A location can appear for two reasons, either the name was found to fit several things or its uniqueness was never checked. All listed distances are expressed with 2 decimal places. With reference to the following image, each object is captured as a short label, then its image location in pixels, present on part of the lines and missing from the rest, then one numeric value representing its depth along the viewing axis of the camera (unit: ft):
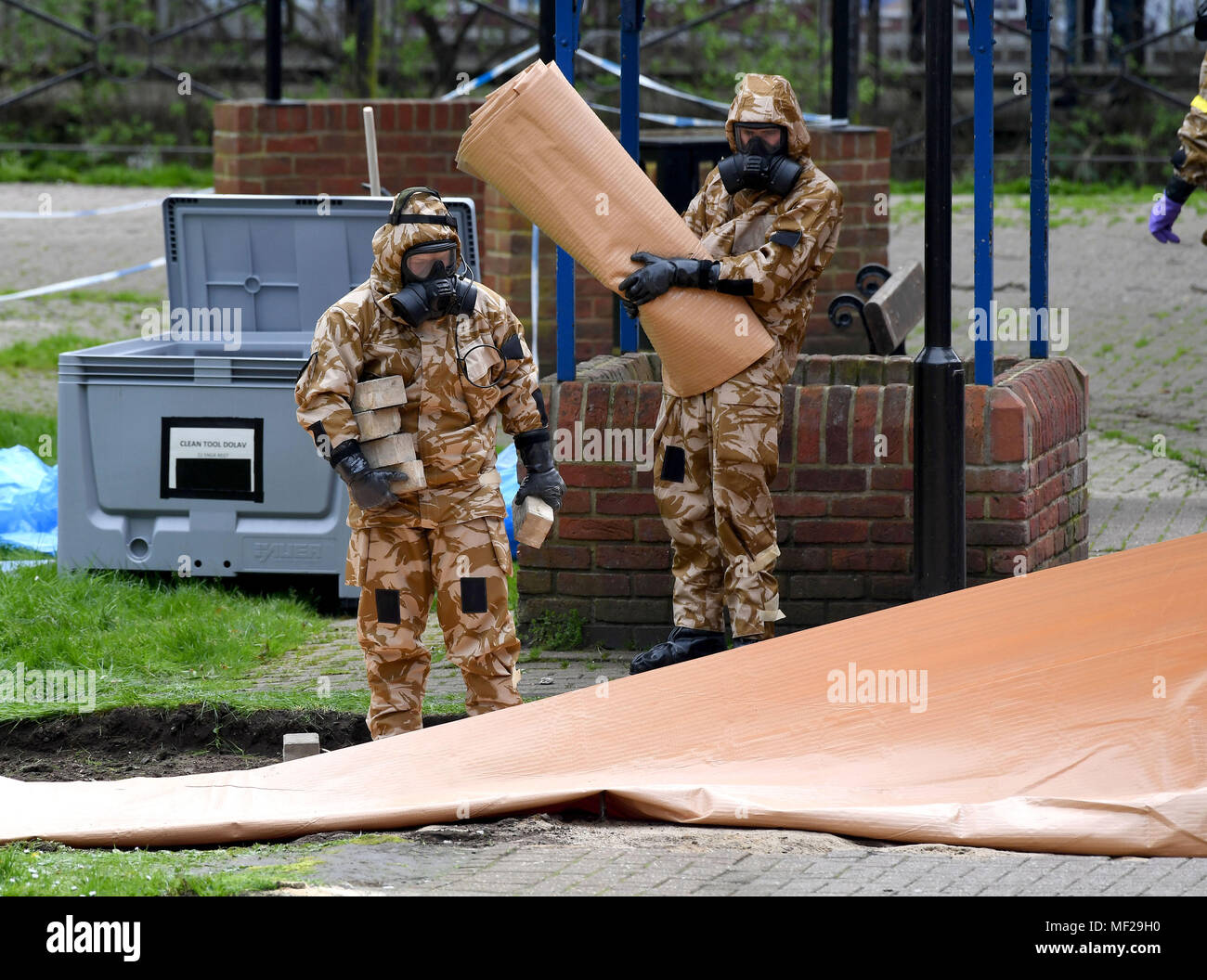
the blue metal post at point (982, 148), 40.06
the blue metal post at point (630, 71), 48.34
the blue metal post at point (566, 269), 43.32
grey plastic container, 49.01
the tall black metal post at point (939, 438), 36.78
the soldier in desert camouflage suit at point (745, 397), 38.83
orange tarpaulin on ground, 28.96
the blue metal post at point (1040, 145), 46.19
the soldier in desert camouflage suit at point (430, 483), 35.70
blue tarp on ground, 56.03
